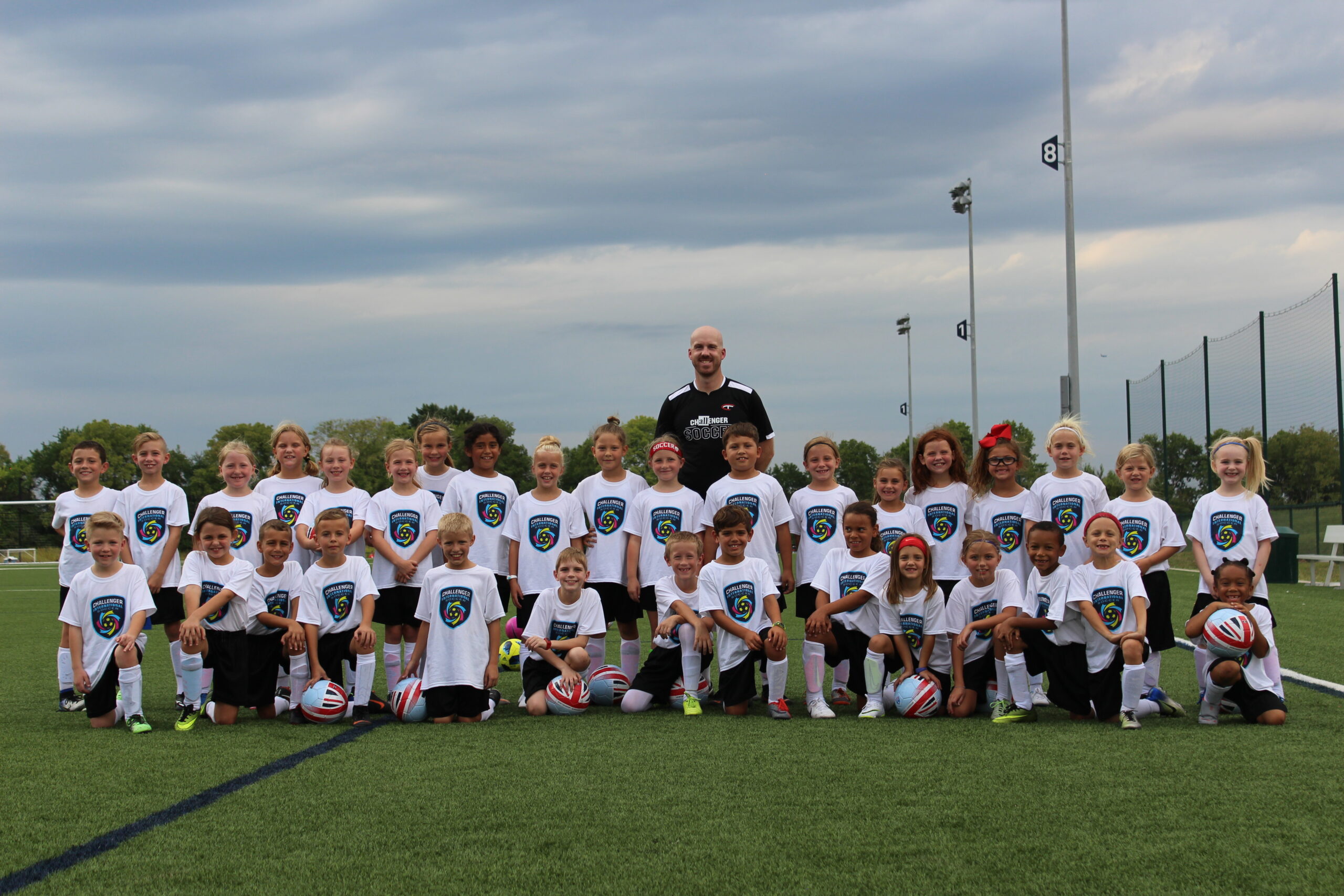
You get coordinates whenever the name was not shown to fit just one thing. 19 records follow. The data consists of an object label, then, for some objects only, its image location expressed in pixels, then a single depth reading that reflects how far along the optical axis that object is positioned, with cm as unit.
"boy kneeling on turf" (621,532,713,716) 605
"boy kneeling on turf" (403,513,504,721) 586
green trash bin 1647
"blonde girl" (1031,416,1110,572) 622
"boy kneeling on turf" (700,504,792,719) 594
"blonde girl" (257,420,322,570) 678
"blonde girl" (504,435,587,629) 664
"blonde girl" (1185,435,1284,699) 605
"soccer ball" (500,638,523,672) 809
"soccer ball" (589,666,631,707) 638
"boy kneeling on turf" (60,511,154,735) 573
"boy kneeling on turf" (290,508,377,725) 599
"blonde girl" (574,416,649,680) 673
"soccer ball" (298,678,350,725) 576
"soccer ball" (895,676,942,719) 570
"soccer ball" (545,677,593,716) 601
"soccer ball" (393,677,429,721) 587
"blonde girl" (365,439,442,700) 663
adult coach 695
